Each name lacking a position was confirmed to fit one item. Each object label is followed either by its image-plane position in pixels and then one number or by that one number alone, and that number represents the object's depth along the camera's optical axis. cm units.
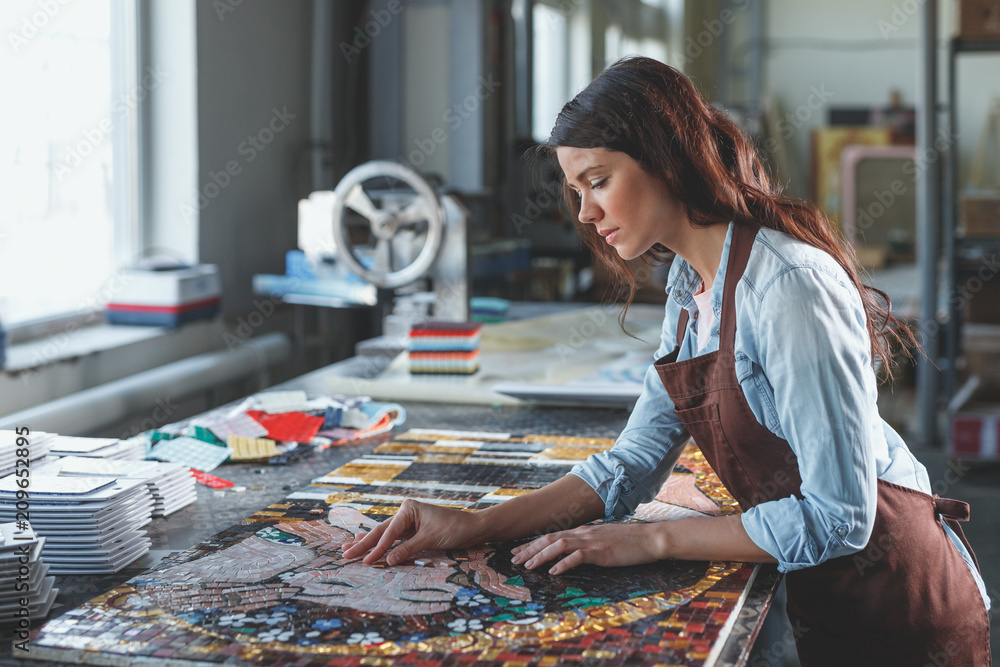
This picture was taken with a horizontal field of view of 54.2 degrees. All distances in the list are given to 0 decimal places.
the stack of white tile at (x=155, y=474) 139
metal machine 256
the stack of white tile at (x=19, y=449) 138
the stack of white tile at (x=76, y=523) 123
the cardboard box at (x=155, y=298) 312
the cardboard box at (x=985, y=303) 496
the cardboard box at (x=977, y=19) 407
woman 111
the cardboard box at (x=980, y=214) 428
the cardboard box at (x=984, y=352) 466
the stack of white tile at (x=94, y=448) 154
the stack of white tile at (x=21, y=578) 106
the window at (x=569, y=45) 614
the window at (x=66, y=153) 284
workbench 115
